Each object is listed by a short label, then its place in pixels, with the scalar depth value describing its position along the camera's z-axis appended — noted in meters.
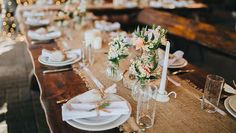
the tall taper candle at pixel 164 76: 1.30
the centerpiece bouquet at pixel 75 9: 2.64
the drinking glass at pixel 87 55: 1.81
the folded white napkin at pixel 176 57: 1.75
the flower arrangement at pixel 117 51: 1.44
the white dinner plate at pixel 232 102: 1.24
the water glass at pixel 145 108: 1.14
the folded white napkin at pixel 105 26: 2.62
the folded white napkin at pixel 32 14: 3.04
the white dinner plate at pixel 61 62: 1.71
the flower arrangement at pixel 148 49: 1.24
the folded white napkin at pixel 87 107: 1.09
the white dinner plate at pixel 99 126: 1.05
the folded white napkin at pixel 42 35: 2.26
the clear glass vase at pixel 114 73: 1.55
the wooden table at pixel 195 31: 2.84
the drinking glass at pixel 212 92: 1.30
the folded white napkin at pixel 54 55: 1.75
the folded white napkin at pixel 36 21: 2.71
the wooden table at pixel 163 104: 1.12
